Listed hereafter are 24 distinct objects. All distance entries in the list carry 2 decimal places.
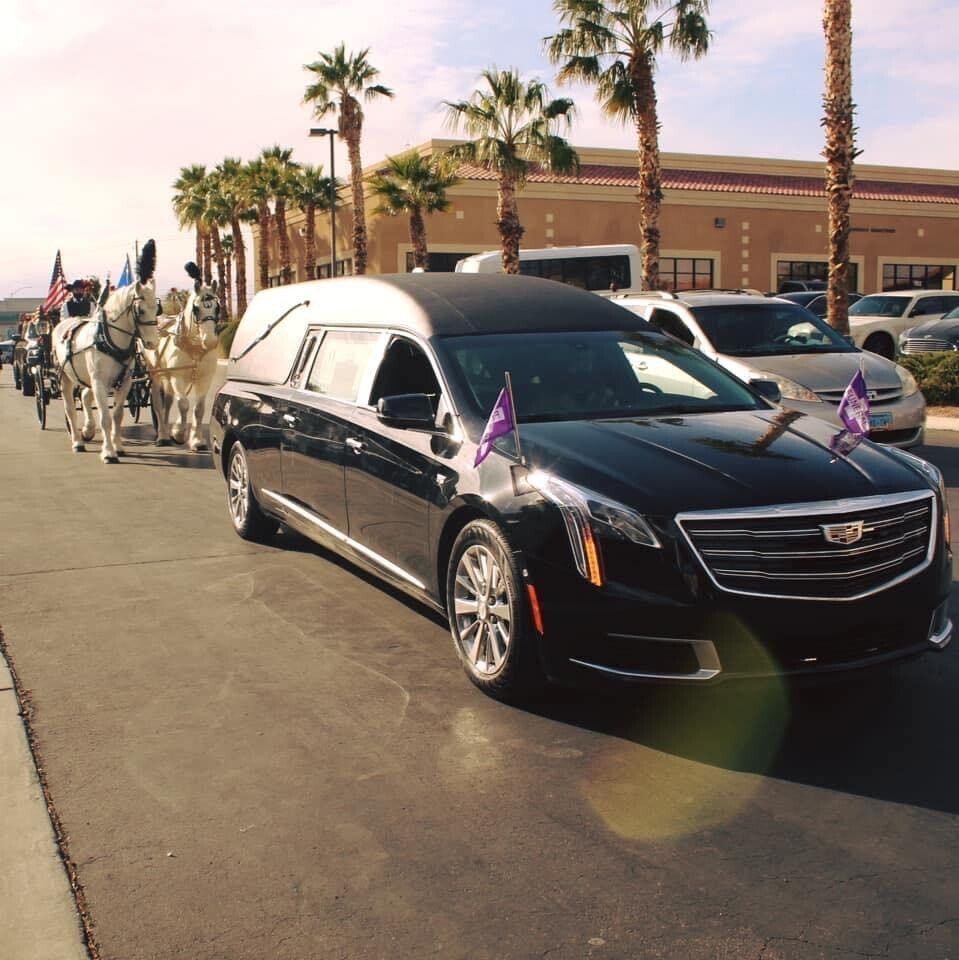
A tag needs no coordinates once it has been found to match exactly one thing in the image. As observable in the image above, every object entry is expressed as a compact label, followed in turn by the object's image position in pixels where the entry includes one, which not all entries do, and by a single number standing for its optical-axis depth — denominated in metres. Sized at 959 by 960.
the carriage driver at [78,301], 19.55
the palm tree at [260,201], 55.69
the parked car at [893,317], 27.00
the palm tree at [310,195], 54.00
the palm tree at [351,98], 46.84
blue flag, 20.44
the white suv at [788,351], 12.69
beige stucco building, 50.81
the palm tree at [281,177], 54.66
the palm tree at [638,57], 30.28
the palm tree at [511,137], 36.12
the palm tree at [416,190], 45.59
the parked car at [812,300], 31.41
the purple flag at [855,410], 6.50
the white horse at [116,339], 15.57
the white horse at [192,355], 16.62
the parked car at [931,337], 23.33
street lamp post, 43.94
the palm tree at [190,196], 65.81
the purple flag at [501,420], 5.56
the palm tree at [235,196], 58.16
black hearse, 4.92
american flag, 26.54
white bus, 34.28
